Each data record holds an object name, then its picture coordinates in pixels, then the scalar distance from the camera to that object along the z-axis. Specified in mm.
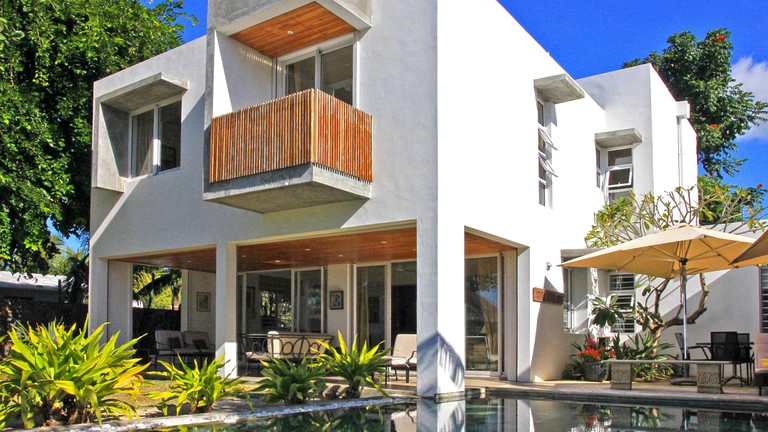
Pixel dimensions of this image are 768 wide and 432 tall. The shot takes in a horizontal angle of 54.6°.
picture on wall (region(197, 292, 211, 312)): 20688
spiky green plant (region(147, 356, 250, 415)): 9018
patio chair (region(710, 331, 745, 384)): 13242
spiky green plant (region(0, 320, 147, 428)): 7465
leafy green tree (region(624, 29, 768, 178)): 29562
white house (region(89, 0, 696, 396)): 11625
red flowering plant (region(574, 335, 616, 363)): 14875
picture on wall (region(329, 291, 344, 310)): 17500
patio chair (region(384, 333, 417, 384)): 12957
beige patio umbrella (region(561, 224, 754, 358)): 12109
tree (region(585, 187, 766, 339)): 15273
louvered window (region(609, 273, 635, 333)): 17375
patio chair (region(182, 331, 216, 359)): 17391
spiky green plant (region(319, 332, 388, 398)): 10859
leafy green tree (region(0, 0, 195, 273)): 17000
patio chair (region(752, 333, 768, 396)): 10933
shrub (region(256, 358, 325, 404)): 10031
